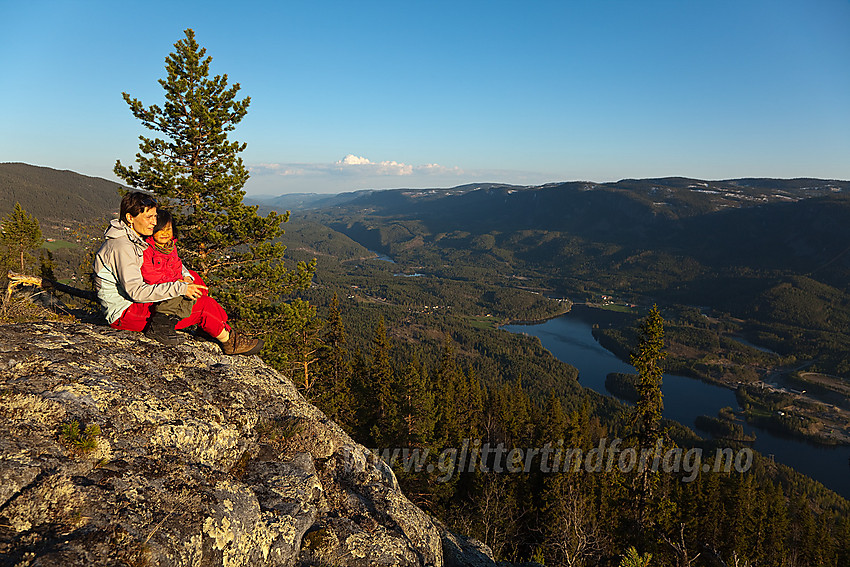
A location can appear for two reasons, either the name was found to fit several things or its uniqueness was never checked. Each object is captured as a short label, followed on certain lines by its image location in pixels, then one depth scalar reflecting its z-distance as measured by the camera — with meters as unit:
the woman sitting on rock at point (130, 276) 5.71
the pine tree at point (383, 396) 28.92
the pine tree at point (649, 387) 19.28
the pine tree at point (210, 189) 13.34
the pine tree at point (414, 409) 27.27
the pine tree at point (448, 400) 33.69
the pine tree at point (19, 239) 27.67
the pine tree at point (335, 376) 26.37
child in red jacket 6.22
